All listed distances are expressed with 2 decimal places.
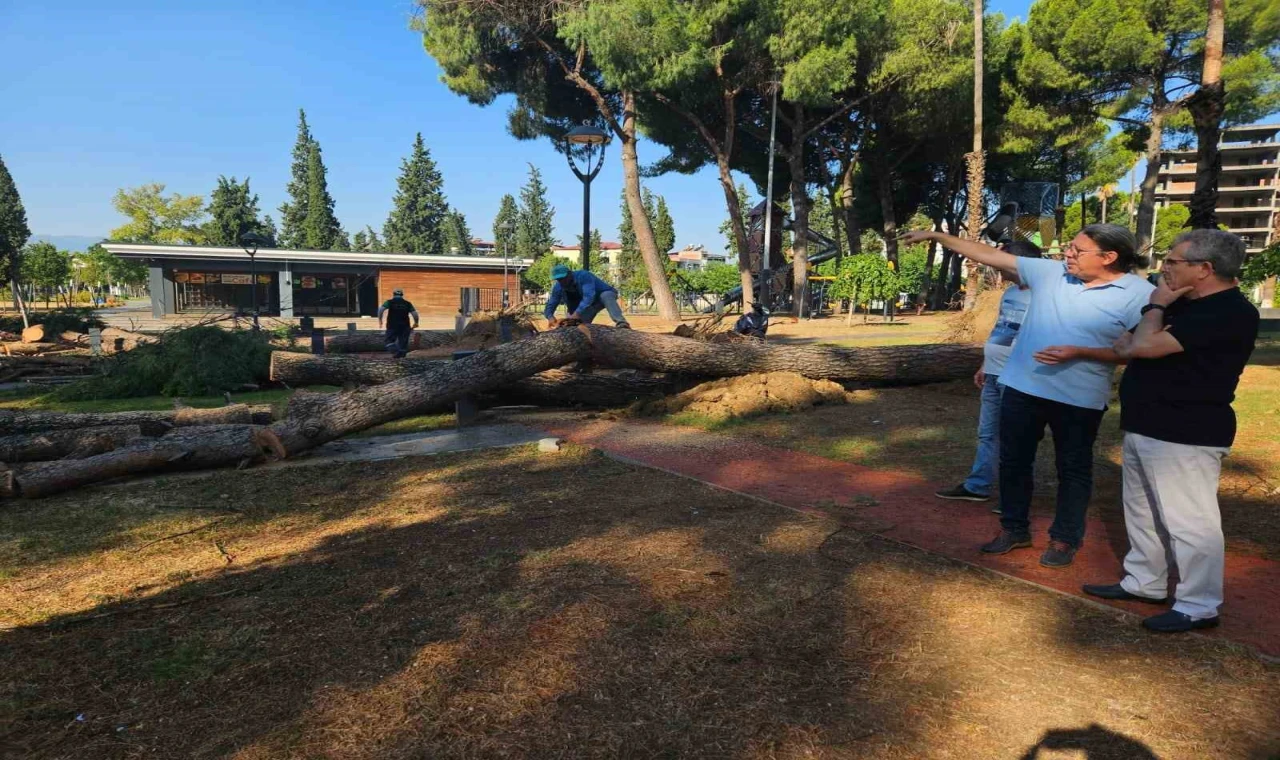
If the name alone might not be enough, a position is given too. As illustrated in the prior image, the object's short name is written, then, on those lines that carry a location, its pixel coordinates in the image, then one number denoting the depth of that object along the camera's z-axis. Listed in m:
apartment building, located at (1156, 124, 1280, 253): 70.81
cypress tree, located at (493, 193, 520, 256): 91.44
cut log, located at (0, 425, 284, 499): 4.97
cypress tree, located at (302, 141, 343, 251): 70.50
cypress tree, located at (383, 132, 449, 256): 74.75
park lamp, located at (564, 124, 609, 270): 12.27
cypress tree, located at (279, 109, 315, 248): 76.56
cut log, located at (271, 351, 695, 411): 8.50
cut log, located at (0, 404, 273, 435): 6.27
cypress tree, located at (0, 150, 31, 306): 49.95
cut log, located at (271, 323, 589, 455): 6.24
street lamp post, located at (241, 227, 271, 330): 20.55
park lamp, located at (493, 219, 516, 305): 88.71
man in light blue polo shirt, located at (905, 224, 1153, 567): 3.10
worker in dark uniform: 13.88
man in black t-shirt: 2.62
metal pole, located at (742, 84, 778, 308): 22.30
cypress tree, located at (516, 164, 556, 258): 83.38
